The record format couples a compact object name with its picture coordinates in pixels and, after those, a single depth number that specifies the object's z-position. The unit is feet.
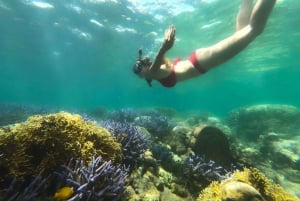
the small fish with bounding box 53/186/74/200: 6.33
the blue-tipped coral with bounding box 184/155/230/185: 12.16
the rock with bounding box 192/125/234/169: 14.61
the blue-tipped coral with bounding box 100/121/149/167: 11.82
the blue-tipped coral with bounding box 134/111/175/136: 18.08
